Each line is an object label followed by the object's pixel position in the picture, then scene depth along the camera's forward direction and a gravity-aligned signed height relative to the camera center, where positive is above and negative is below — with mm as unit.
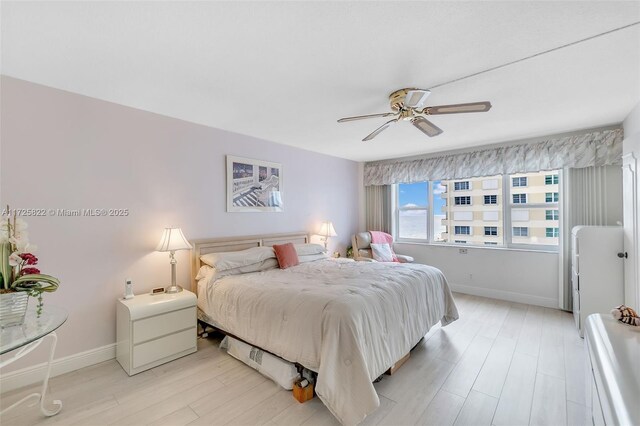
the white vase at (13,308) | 1481 -502
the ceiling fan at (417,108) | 2049 +893
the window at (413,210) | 5340 +102
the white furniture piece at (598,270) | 2924 -594
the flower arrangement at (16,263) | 1511 -258
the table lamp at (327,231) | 4770 -269
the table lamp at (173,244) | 2842 -294
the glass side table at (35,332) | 1368 -622
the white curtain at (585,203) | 3463 +157
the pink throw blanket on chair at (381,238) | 5148 -430
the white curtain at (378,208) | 5594 +153
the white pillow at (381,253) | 4841 -664
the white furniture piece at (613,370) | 771 -522
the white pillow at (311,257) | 3896 -610
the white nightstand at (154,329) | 2416 -1048
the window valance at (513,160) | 3453 +833
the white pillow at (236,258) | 3076 -491
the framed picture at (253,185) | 3699 +430
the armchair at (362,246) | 5049 -570
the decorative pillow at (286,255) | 3537 -519
